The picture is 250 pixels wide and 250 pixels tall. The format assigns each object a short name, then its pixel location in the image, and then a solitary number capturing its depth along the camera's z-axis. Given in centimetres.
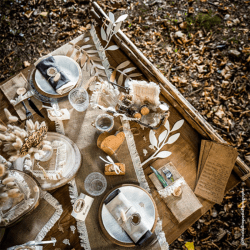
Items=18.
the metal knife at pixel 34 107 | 158
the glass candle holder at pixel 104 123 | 144
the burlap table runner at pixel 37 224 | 134
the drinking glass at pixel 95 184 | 142
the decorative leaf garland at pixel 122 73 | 170
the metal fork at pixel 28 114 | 157
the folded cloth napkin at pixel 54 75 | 153
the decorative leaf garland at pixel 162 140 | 155
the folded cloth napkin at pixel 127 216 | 124
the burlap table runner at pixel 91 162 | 134
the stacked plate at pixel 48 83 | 157
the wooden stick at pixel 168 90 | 153
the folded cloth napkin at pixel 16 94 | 159
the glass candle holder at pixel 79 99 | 156
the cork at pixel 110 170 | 141
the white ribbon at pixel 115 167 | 137
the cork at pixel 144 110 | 145
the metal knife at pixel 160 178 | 146
